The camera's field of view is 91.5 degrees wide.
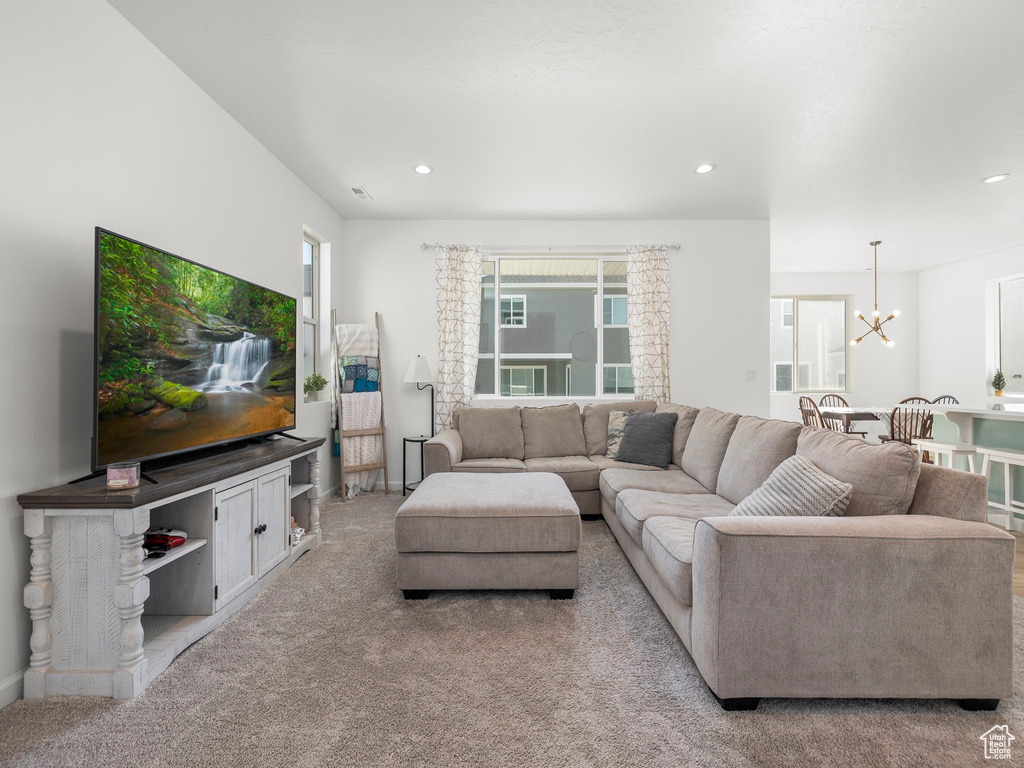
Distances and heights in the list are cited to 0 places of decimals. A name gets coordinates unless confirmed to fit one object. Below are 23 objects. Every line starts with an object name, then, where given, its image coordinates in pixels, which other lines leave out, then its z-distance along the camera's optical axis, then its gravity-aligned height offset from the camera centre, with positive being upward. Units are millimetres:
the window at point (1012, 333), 6137 +697
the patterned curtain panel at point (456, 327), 4988 +625
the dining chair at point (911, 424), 5023 -359
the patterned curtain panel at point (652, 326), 5059 +640
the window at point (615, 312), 5262 +813
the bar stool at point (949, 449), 3916 -495
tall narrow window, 4473 +790
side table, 4602 -548
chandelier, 5895 +812
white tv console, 1681 -705
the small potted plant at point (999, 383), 6236 +69
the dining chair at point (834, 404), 5902 -219
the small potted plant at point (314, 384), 4285 +46
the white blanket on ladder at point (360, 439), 4609 -470
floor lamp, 4770 +165
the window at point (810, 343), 7680 +707
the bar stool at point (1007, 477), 3635 -657
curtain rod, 5113 +1453
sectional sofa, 1584 -699
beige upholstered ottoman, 2447 -775
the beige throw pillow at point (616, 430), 4210 -354
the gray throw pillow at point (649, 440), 3896 -406
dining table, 5727 -292
